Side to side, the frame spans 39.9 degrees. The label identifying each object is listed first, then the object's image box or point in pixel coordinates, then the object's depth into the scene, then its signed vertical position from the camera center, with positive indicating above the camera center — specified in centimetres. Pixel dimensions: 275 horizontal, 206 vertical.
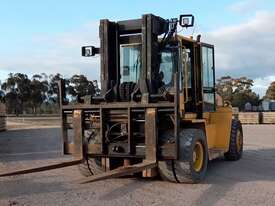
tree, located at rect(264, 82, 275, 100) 7249 +176
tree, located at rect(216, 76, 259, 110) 6527 +194
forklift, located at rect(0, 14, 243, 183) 738 -14
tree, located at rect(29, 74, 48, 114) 6436 +203
